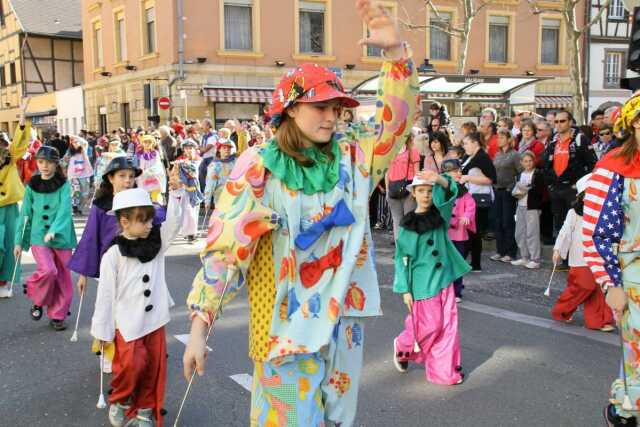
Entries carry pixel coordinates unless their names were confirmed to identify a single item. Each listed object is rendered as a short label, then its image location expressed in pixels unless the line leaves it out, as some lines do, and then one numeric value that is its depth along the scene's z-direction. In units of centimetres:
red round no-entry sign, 2414
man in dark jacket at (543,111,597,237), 916
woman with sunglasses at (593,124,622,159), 953
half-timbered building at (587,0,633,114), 3394
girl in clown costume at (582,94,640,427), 344
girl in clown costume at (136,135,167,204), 1055
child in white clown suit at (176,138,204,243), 1162
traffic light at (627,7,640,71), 733
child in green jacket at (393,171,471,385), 496
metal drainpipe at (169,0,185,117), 2595
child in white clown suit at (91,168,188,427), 419
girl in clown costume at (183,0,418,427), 241
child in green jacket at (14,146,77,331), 646
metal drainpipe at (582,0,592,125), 3324
